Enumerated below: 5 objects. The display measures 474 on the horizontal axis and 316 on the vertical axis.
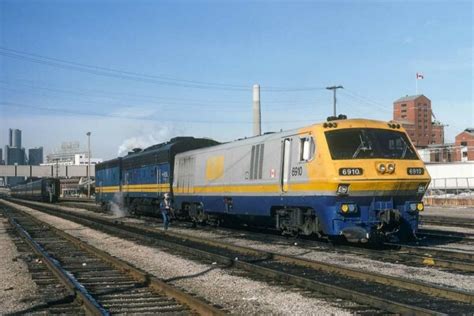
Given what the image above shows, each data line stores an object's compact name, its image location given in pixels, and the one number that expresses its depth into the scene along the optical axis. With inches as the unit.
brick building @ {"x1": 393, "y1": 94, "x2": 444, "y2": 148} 7273.6
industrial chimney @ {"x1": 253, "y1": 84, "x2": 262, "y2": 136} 2053.4
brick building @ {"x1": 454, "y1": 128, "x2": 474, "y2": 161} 4744.6
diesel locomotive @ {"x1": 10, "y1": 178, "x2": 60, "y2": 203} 2738.7
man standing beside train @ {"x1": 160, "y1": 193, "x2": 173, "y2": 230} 868.4
